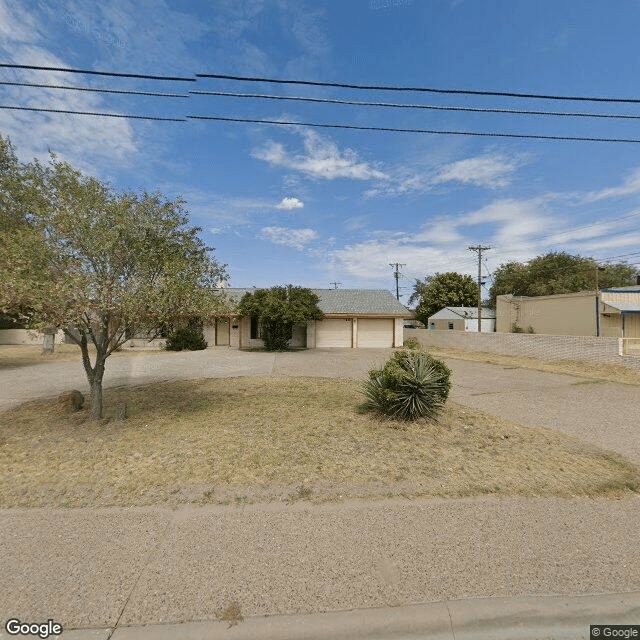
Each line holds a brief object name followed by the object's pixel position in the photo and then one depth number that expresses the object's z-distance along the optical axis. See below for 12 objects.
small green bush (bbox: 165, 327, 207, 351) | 20.09
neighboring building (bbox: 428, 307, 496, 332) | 35.06
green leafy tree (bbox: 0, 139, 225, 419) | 5.04
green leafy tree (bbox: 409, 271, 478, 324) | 42.91
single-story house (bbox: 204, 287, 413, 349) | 22.55
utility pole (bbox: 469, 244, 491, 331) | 29.62
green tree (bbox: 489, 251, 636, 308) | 38.06
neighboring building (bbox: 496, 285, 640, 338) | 18.36
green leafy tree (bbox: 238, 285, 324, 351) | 19.00
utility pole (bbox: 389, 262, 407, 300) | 46.34
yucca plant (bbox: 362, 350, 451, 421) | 6.00
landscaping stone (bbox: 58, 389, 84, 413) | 6.83
